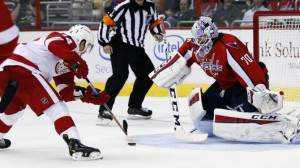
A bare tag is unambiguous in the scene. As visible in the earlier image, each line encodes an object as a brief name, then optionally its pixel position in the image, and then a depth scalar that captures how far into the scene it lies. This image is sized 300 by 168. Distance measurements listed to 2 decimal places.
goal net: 12.46
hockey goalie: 9.84
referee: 13.28
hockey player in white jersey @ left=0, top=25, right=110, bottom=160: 8.95
